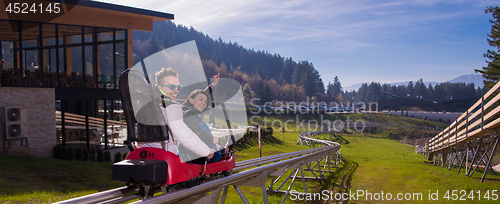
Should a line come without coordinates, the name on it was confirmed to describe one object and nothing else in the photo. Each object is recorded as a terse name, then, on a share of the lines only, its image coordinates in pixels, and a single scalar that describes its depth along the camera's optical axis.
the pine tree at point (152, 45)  109.50
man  3.32
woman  3.79
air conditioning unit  13.06
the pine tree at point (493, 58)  35.63
